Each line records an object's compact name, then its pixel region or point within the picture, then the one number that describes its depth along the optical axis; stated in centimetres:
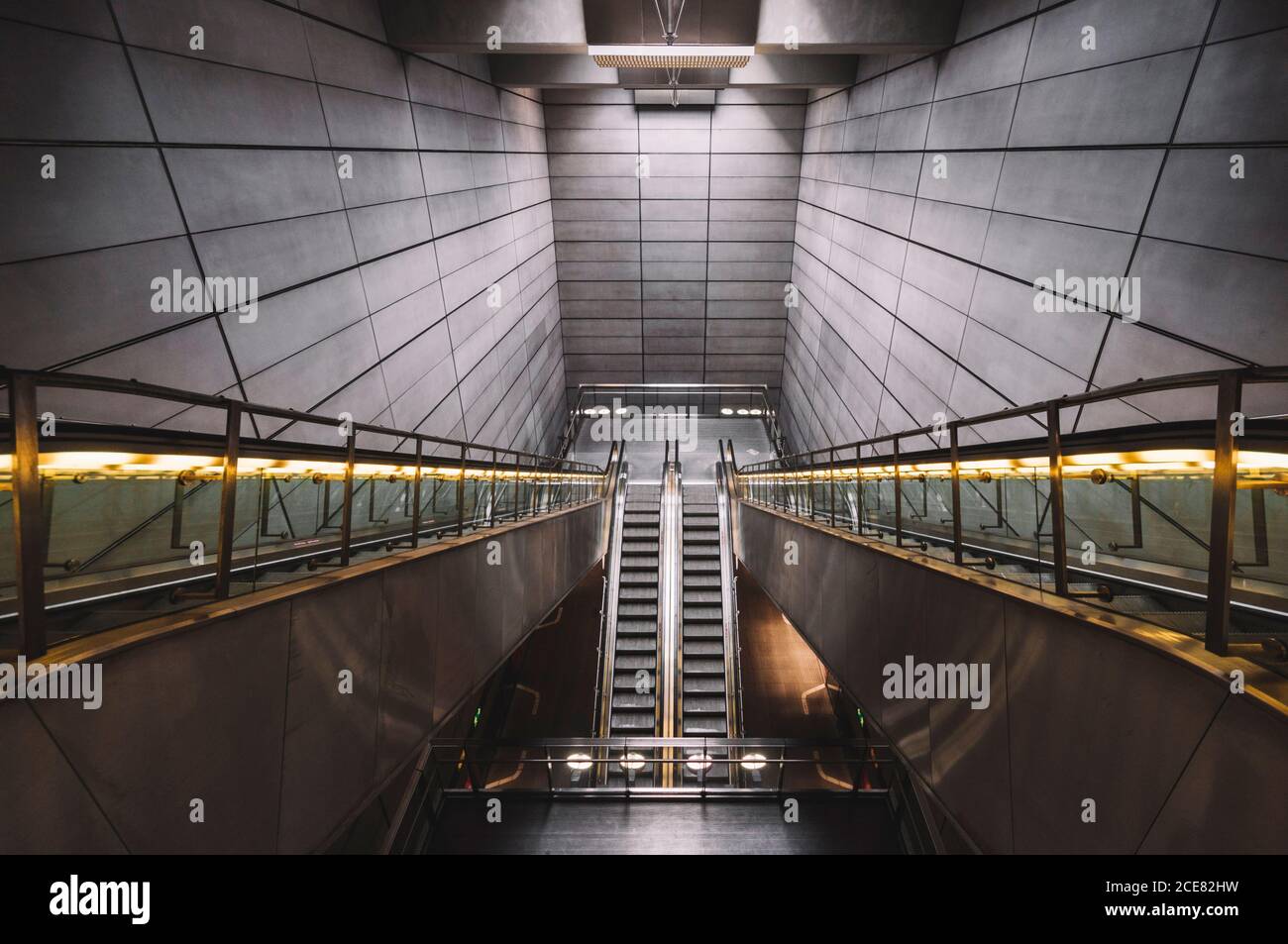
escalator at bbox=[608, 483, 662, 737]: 999
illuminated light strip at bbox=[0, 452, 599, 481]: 176
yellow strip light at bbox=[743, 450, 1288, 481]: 167
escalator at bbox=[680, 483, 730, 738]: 995
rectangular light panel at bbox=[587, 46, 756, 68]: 1062
